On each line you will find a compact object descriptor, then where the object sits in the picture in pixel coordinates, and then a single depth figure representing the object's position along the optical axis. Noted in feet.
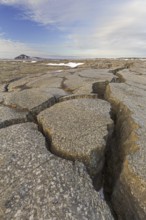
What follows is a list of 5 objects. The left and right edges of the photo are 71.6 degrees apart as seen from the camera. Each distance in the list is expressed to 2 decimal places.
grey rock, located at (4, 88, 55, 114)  8.20
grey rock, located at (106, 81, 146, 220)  4.55
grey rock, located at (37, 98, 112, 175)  5.41
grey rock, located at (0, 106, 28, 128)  7.05
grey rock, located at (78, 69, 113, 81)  12.57
